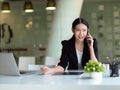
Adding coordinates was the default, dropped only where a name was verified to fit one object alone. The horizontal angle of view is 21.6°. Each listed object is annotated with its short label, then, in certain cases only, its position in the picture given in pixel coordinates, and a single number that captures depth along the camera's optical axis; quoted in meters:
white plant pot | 2.47
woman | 3.45
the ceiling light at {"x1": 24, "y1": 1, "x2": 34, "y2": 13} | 9.24
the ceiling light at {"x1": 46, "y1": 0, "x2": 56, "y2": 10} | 9.04
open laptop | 2.79
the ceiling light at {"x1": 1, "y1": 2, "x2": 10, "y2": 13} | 9.31
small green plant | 2.53
